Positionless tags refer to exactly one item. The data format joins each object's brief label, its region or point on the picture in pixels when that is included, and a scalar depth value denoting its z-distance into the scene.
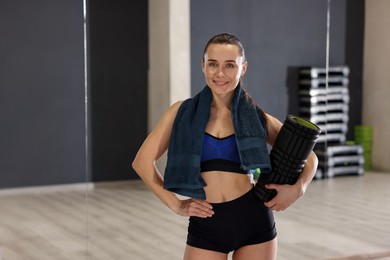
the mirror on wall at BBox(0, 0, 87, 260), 3.78
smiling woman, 2.15
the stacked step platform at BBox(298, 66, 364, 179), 4.41
